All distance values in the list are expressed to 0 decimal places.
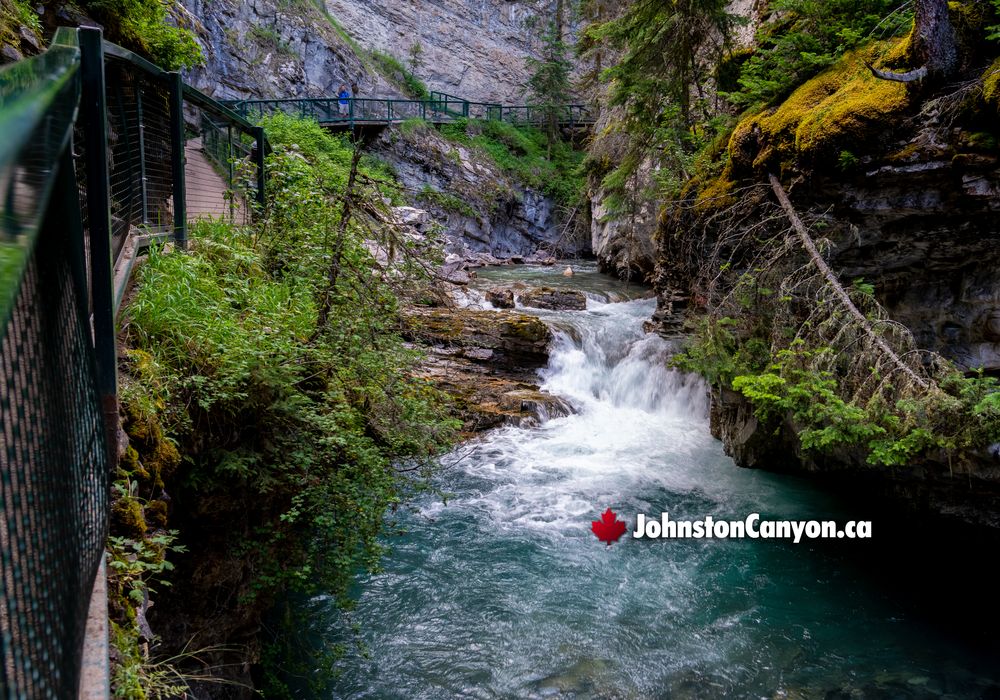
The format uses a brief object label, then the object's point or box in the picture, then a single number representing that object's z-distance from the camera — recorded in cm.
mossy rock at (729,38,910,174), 590
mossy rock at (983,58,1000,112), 509
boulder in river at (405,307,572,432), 1077
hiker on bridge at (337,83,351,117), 2894
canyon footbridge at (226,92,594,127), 2609
